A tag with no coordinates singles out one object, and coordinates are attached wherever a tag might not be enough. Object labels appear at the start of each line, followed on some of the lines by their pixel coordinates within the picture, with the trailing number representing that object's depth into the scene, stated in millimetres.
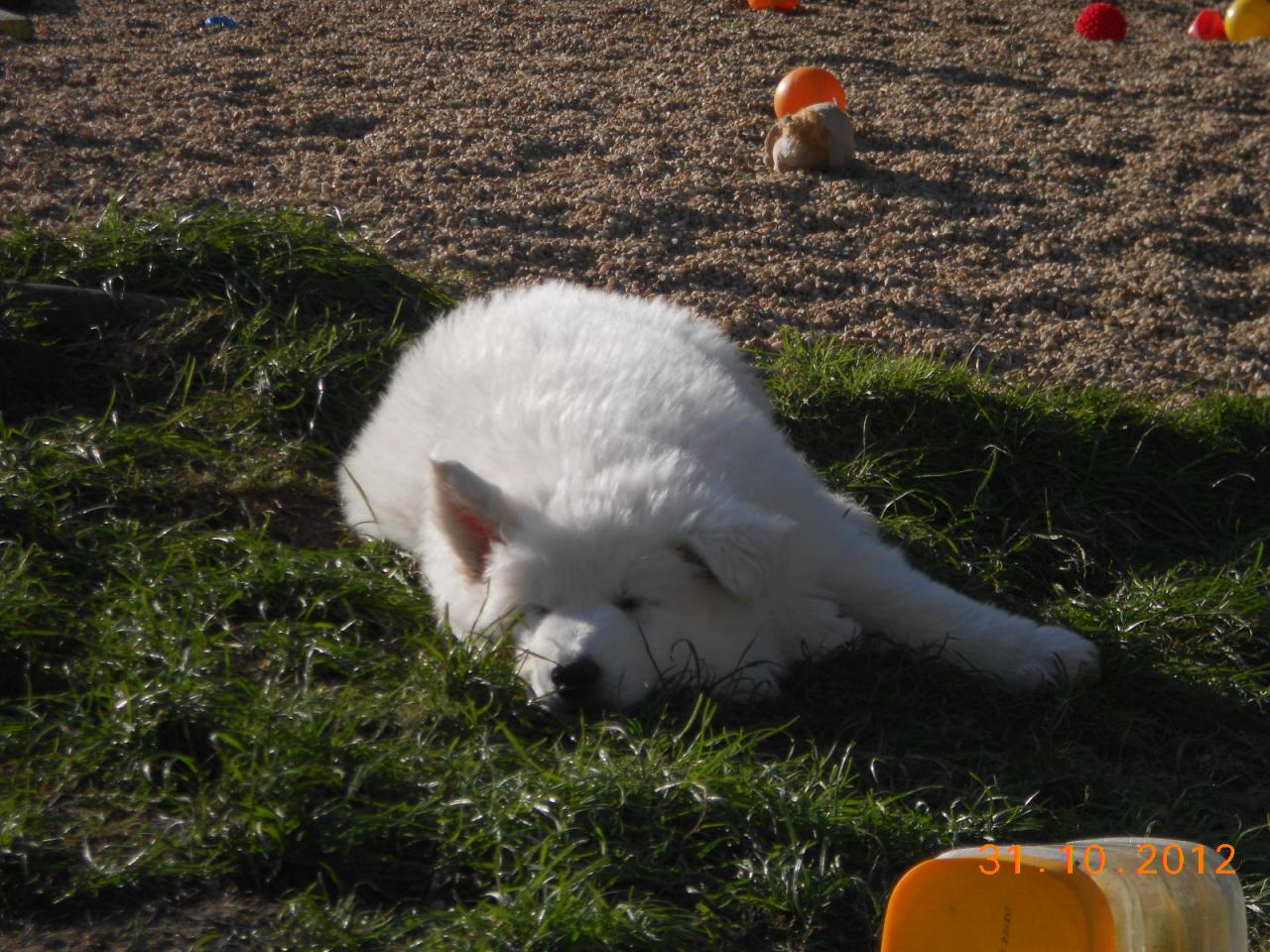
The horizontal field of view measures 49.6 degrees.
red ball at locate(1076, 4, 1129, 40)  7938
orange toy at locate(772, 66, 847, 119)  6266
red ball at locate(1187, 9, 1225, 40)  8203
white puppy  2887
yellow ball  7992
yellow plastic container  1922
